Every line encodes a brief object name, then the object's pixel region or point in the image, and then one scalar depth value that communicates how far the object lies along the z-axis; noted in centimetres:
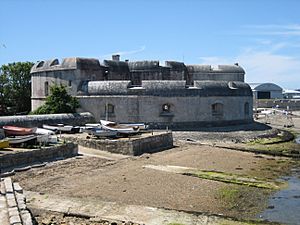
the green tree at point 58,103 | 2322
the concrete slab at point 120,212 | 909
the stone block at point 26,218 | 758
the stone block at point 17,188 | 954
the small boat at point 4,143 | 1369
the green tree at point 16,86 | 3303
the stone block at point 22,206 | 837
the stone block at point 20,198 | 887
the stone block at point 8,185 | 942
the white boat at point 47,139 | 1510
